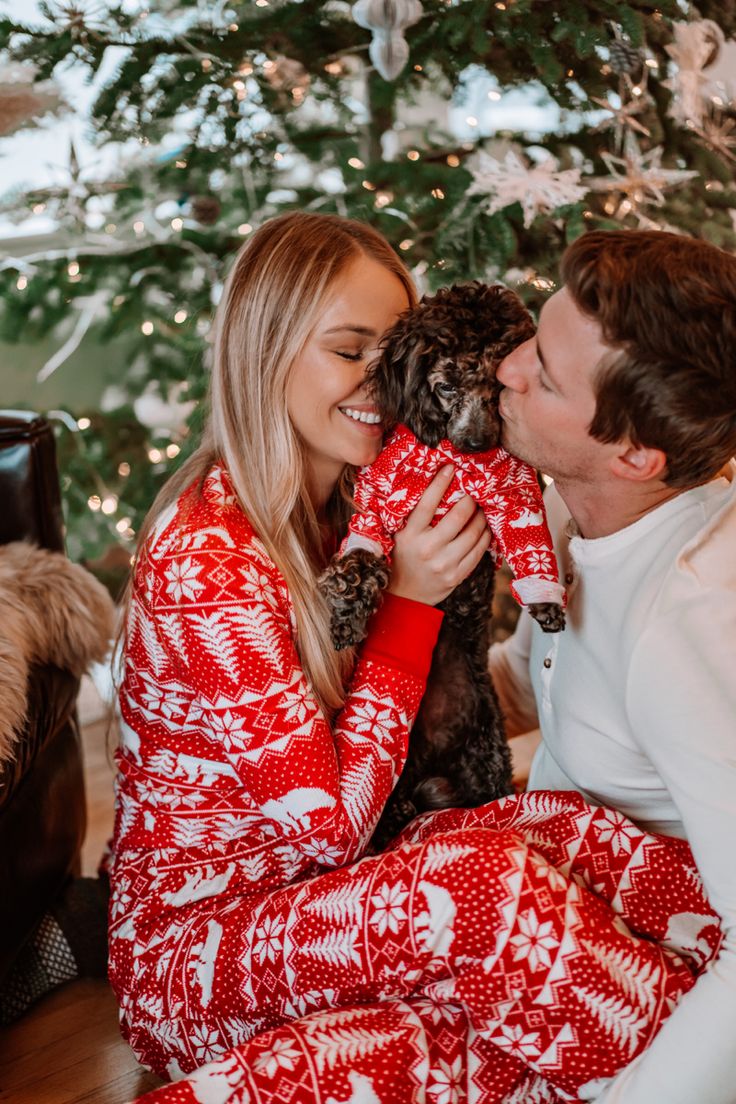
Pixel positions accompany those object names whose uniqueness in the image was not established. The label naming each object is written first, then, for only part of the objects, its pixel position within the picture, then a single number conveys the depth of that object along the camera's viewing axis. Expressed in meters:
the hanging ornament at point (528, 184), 2.32
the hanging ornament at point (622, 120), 2.46
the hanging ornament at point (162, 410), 3.22
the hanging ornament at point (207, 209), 2.87
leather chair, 1.62
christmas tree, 2.36
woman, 1.14
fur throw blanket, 1.62
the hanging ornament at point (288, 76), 2.52
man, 1.12
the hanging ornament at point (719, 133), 2.61
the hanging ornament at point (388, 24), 2.15
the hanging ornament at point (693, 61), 2.39
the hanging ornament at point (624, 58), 2.35
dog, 1.36
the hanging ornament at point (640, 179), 2.46
